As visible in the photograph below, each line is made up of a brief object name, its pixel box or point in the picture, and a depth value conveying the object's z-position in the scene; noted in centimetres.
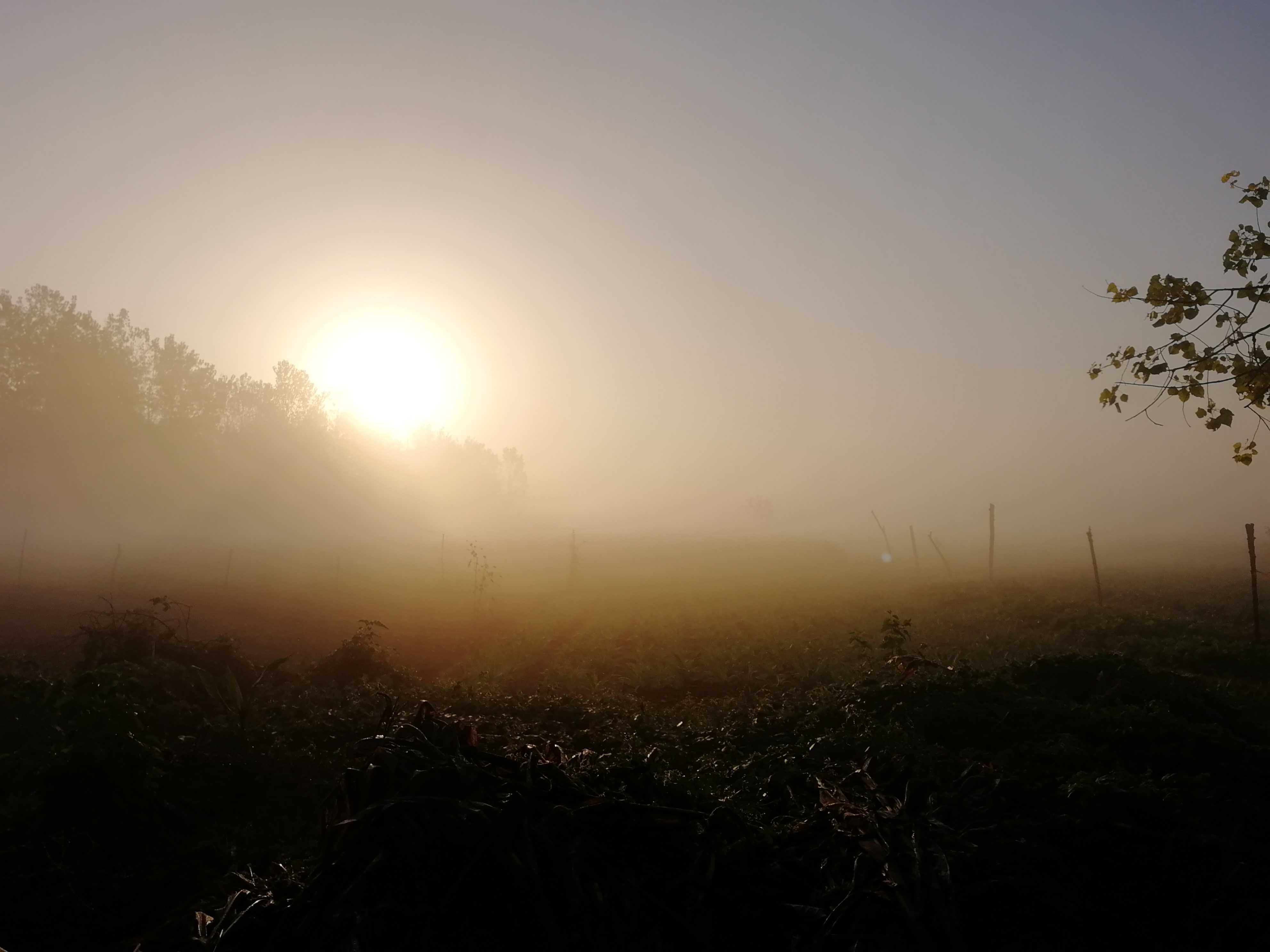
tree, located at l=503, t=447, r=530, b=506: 11312
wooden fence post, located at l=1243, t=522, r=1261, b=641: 1587
